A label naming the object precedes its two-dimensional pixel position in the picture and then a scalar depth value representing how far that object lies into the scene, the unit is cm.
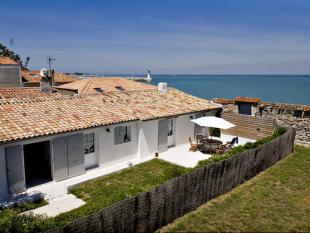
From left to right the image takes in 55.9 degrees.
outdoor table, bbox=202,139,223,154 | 1969
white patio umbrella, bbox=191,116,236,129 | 1880
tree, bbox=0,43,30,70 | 7288
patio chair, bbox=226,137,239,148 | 2022
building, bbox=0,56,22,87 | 3569
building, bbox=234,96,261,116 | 2559
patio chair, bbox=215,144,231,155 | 1970
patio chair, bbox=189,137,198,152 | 2005
